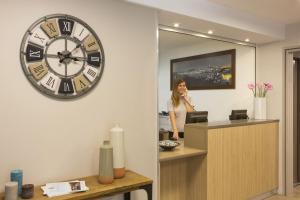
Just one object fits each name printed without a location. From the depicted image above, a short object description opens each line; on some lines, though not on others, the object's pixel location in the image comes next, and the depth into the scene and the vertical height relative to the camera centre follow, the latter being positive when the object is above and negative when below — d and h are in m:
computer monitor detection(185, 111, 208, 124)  3.39 -0.19
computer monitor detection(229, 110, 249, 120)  3.91 -0.19
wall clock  2.00 +0.35
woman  3.63 -0.07
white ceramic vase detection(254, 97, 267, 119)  4.05 -0.09
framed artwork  4.08 +0.47
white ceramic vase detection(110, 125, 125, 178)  2.20 -0.40
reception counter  3.03 -0.73
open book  1.86 -0.61
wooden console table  1.82 -0.62
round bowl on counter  2.94 -0.47
